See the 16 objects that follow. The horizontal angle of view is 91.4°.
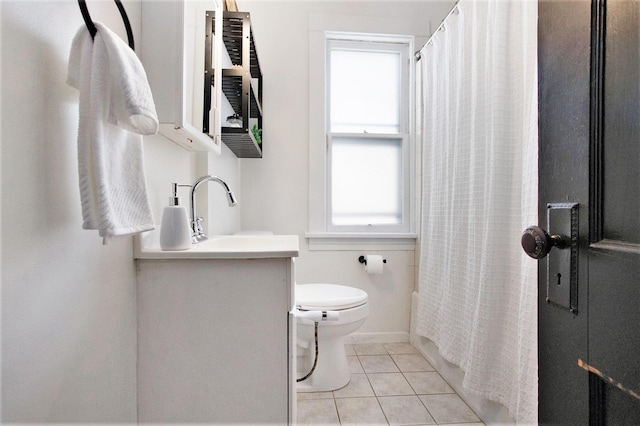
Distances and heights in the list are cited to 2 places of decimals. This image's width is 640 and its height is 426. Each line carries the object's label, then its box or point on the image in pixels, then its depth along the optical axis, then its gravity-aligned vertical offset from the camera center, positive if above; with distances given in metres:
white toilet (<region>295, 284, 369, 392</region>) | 1.47 -0.58
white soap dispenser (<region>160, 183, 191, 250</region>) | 0.87 -0.05
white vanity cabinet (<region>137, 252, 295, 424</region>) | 0.86 -0.35
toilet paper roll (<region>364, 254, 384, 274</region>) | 1.99 -0.34
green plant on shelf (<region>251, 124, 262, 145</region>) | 1.77 +0.45
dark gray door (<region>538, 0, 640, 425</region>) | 0.37 +0.01
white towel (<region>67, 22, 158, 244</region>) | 0.54 +0.17
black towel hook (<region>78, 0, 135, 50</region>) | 0.53 +0.34
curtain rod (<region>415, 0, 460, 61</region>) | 1.64 +0.99
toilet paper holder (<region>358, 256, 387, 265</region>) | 2.06 -0.32
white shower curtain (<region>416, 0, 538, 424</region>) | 1.02 +0.05
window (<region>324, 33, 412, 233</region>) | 2.14 +0.54
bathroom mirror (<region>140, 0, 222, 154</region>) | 0.83 +0.42
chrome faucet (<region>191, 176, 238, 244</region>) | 1.05 -0.02
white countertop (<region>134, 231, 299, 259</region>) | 0.84 -0.11
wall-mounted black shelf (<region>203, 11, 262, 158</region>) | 1.08 +0.57
